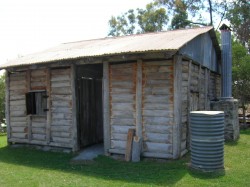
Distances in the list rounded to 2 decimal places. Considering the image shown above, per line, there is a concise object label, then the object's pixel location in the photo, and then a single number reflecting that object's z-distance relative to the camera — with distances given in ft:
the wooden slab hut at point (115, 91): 23.88
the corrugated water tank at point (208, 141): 20.52
